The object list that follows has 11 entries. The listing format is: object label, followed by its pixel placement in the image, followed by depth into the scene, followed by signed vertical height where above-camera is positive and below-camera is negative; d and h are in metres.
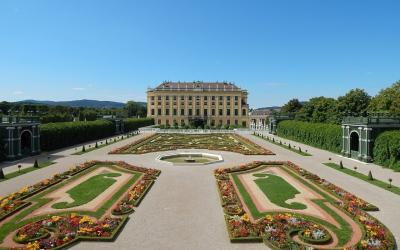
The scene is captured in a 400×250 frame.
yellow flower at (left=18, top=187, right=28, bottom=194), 21.51 -4.40
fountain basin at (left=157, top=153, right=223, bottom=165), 37.44 -4.34
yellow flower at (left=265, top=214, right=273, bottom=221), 16.19 -4.70
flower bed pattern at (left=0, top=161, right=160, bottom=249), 14.08 -4.84
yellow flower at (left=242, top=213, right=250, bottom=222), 16.08 -4.71
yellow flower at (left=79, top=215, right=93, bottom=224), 15.93 -4.71
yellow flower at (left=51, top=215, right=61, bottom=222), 16.28 -4.69
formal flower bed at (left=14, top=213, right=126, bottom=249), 13.87 -4.85
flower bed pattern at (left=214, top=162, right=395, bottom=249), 13.83 -4.91
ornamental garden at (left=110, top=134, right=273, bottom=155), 45.12 -3.68
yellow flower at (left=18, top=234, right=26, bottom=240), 14.04 -4.80
